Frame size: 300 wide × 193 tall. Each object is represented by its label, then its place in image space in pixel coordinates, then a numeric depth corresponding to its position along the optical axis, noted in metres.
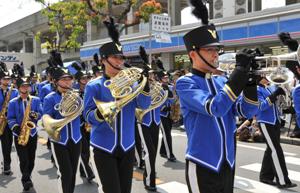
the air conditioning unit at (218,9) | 21.85
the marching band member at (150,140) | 6.64
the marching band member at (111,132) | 4.21
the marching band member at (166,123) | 8.88
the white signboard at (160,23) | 14.32
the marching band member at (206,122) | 3.20
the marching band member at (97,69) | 8.81
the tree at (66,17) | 26.32
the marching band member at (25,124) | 7.00
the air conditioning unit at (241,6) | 20.25
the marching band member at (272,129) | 6.53
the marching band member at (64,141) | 5.32
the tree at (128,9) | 22.94
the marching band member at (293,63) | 4.31
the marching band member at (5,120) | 8.14
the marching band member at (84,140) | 7.43
